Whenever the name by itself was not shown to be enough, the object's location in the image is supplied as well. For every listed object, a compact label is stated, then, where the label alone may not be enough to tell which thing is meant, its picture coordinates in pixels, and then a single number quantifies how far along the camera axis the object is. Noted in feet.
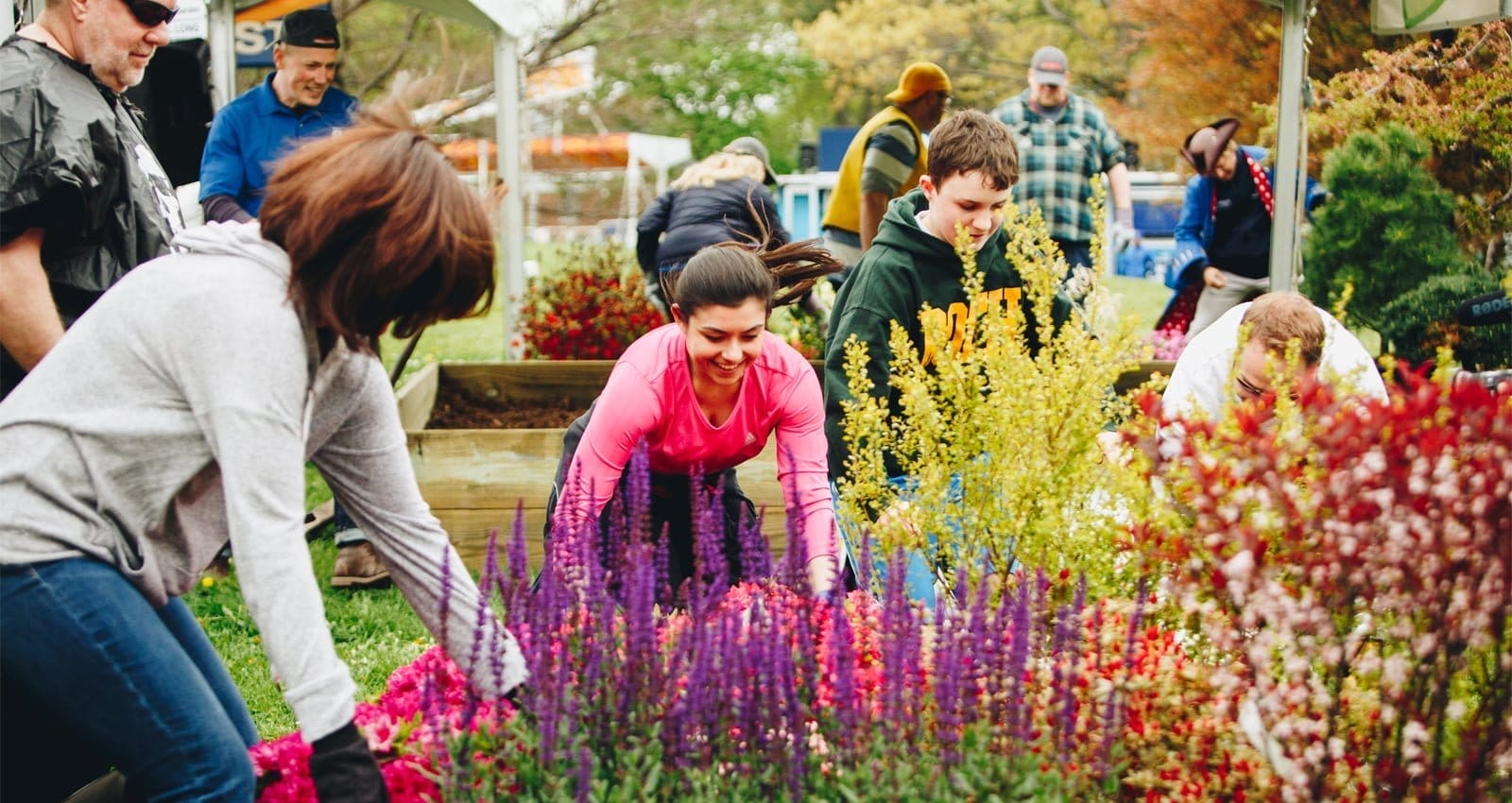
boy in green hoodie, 13.52
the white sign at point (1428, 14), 20.27
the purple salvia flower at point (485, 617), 7.67
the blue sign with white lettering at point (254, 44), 34.50
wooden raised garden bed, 18.07
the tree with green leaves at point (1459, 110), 24.67
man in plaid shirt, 27.55
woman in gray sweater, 6.91
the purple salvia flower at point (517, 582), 8.10
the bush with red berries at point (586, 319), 25.16
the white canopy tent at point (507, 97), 26.30
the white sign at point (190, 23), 21.13
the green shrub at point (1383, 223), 27.76
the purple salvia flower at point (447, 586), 8.03
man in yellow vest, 21.59
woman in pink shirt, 11.62
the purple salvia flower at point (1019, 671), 7.56
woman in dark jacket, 20.56
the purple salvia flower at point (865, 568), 10.41
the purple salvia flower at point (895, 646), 7.64
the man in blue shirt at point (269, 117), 19.03
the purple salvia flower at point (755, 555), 8.86
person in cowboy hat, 27.17
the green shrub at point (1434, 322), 23.97
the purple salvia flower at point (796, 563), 8.23
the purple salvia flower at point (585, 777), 6.94
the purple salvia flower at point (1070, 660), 7.58
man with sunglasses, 9.43
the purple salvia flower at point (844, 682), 7.69
